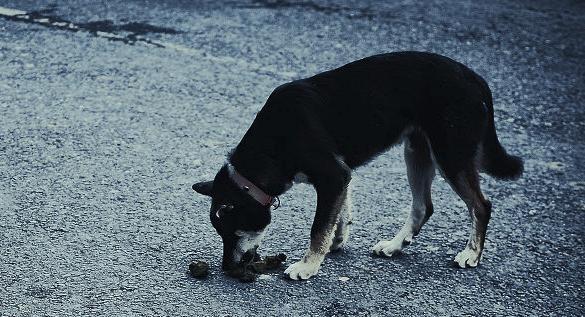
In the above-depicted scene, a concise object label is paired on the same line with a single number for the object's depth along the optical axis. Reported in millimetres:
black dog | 4352
